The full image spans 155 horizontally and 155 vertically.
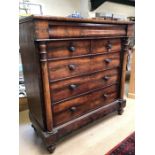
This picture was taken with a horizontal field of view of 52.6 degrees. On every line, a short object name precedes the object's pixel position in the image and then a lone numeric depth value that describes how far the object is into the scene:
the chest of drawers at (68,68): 1.14
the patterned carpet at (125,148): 1.31
